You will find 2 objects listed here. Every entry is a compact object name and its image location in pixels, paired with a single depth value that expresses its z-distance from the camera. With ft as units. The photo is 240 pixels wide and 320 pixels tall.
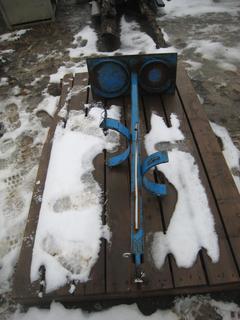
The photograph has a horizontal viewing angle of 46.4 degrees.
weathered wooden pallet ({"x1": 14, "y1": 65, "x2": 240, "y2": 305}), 5.11
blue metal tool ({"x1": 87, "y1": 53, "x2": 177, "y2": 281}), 6.08
